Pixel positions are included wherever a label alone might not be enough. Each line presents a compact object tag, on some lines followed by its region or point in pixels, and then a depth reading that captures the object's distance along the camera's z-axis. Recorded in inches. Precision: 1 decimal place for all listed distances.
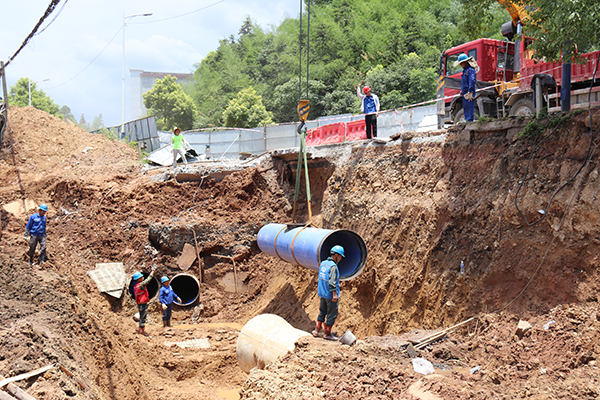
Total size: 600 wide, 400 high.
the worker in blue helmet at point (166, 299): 504.7
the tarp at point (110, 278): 531.4
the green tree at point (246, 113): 1310.3
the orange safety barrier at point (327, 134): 594.0
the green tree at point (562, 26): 271.9
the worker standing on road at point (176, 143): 660.1
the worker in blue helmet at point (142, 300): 474.9
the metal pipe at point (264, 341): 301.7
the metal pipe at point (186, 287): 575.2
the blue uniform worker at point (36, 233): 451.5
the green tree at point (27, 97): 2089.0
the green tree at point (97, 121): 5964.1
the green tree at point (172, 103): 1847.9
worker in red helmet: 492.1
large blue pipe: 377.7
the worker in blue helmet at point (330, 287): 314.3
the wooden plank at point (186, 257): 577.0
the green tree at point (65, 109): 6466.0
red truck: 371.6
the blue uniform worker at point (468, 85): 410.0
